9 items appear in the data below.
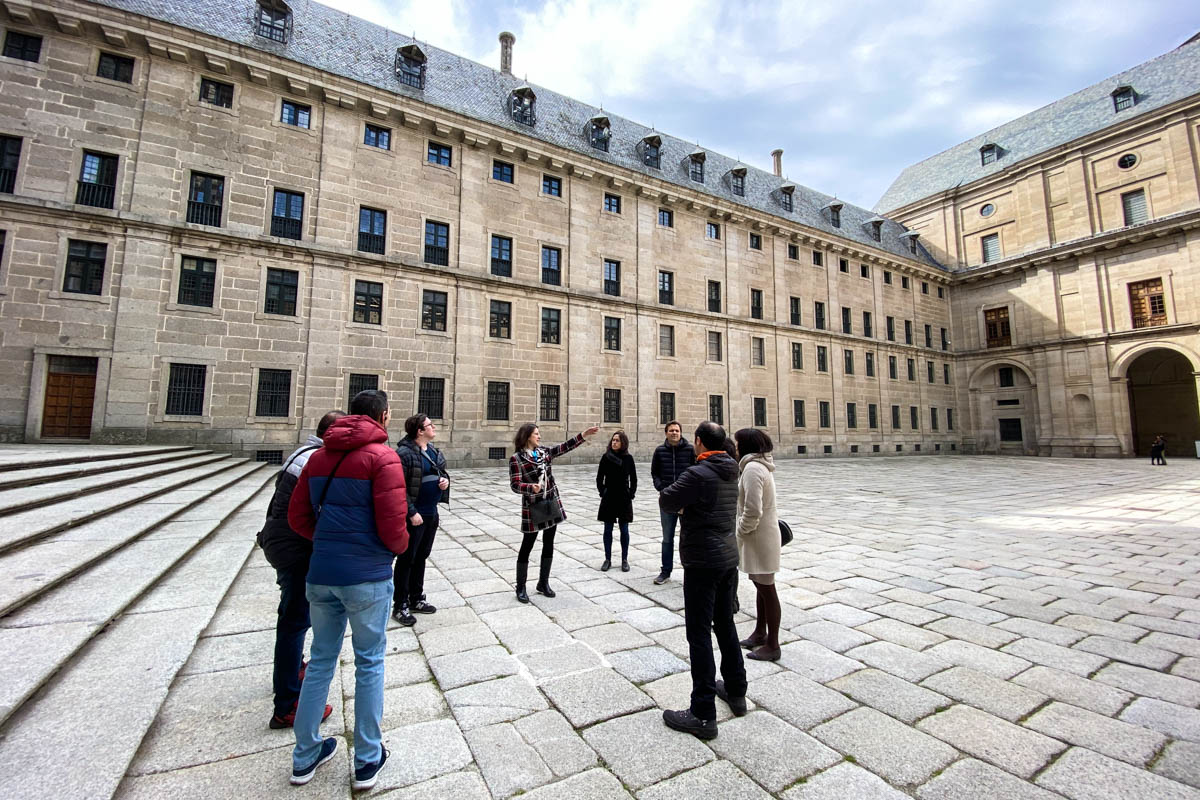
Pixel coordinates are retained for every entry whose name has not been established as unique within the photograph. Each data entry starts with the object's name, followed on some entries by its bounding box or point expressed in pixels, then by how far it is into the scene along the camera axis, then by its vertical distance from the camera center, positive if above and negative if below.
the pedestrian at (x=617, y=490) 5.97 -0.68
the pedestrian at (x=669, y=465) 5.57 -0.37
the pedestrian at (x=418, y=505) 4.40 -0.67
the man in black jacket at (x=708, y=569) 2.84 -0.81
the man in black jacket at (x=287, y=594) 2.73 -0.91
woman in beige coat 3.60 -0.78
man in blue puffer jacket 2.34 -0.66
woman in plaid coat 4.92 -0.51
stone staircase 2.37 -1.37
